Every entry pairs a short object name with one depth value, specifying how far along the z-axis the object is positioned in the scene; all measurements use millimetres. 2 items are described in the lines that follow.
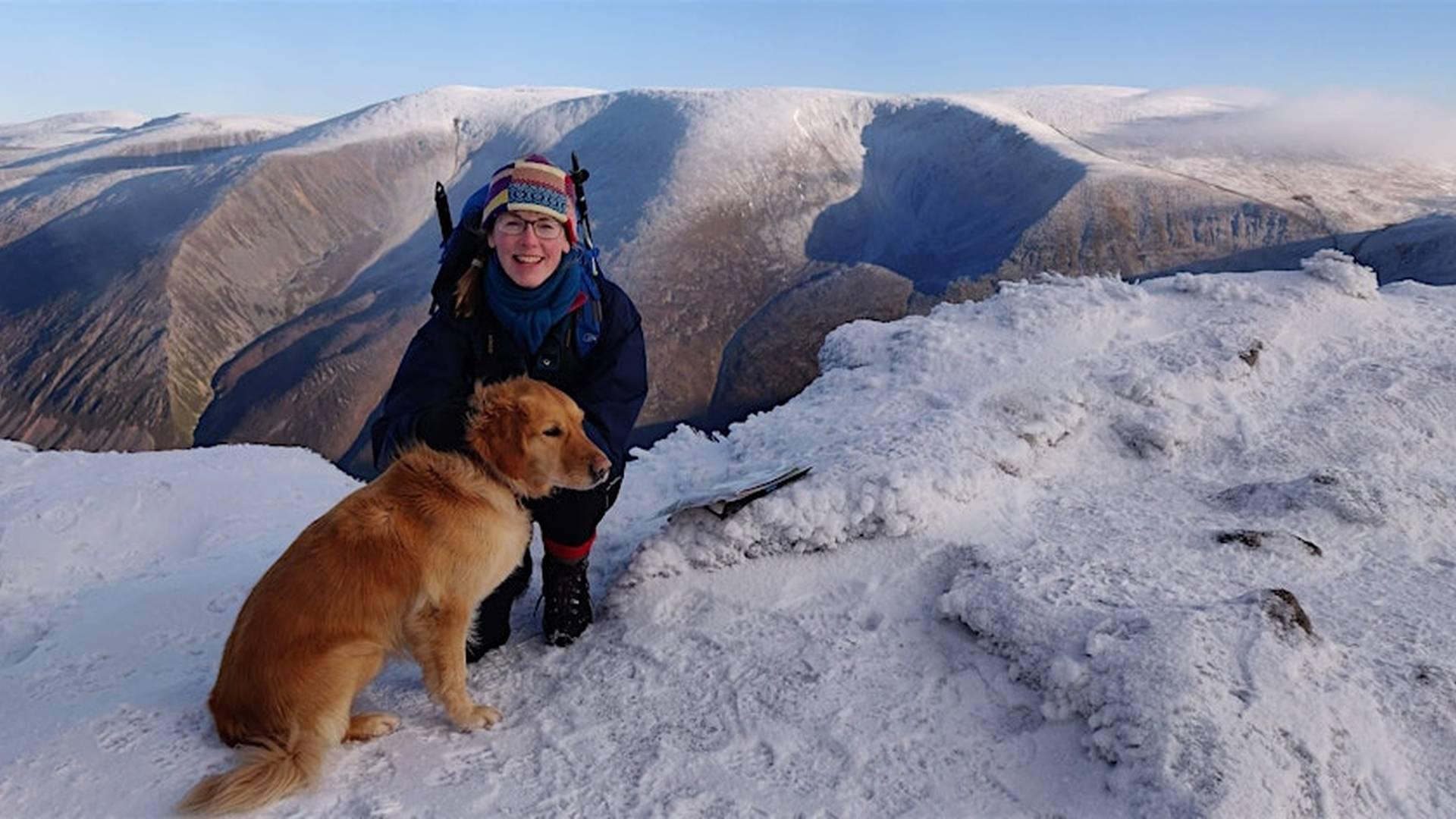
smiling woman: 3547
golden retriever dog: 2715
